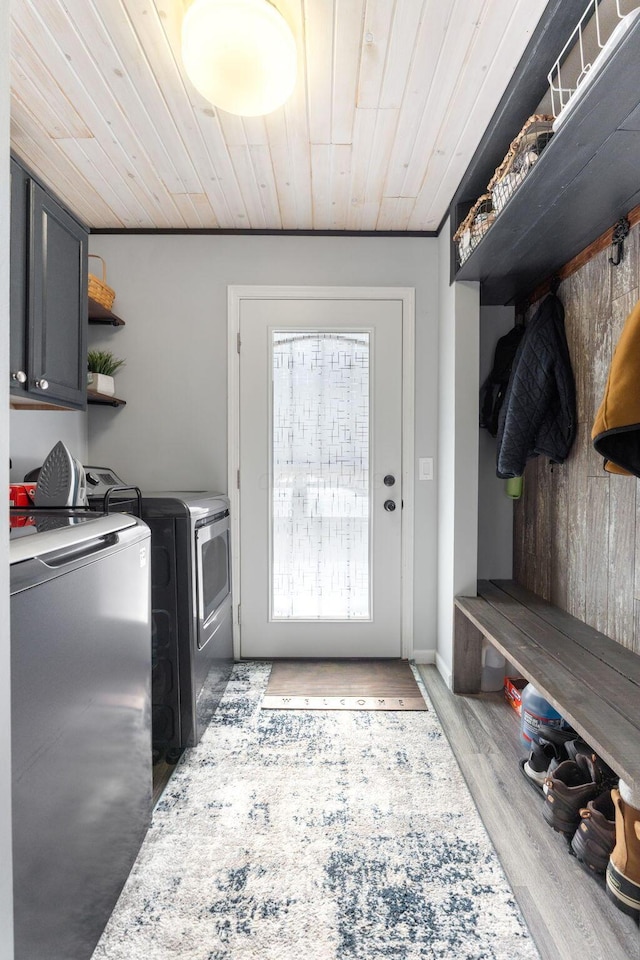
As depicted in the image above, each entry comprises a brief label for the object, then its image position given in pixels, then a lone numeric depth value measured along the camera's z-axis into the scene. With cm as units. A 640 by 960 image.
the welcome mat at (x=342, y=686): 229
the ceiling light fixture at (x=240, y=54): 131
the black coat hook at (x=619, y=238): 167
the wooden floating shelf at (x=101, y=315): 242
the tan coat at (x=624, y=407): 127
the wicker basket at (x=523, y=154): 151
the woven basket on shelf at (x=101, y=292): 238
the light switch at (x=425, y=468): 274
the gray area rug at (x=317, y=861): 116
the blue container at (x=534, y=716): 182
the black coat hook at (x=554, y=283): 216
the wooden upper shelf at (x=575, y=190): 115
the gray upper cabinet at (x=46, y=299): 143
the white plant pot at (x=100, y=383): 242
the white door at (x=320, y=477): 272
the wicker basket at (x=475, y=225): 197
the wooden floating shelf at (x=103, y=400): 251
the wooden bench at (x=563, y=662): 120
